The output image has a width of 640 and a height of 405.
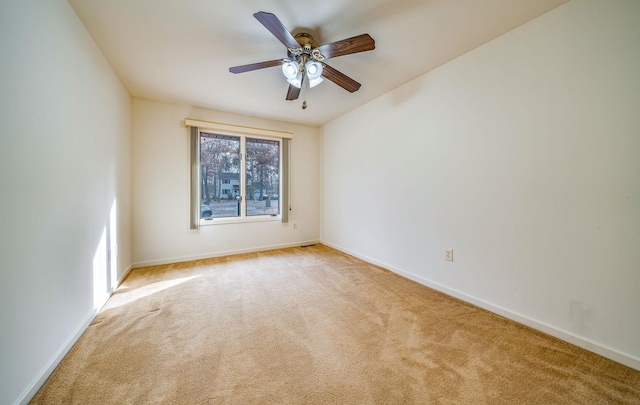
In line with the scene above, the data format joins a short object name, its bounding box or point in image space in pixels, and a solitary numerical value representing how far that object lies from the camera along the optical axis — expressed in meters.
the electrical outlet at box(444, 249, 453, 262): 2.30
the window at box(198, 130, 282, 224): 3.60
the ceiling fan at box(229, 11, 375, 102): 1.54
